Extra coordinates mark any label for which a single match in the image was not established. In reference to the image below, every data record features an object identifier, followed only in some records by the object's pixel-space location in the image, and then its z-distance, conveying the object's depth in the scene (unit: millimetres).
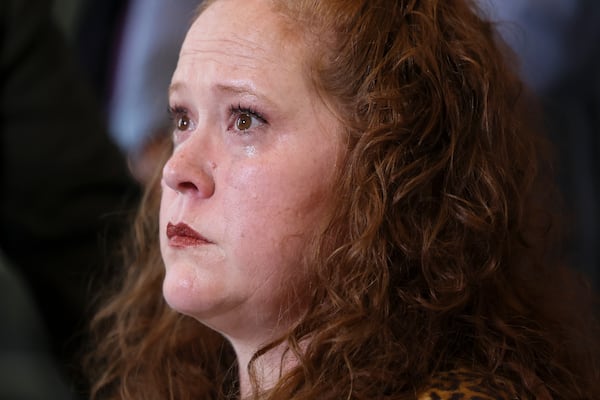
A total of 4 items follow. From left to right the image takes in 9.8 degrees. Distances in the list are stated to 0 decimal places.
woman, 1948
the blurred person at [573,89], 2765
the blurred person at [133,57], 3212
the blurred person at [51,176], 2455
